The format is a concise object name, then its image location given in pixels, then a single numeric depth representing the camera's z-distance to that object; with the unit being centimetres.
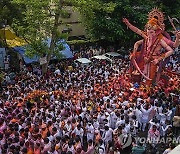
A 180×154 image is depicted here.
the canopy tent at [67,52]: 2420
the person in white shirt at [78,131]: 1145
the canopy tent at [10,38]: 2475
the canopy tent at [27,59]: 2320
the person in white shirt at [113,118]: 1233
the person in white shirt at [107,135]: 1120
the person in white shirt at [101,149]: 1051
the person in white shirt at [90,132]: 1162
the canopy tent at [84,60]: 2295
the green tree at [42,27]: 1962
